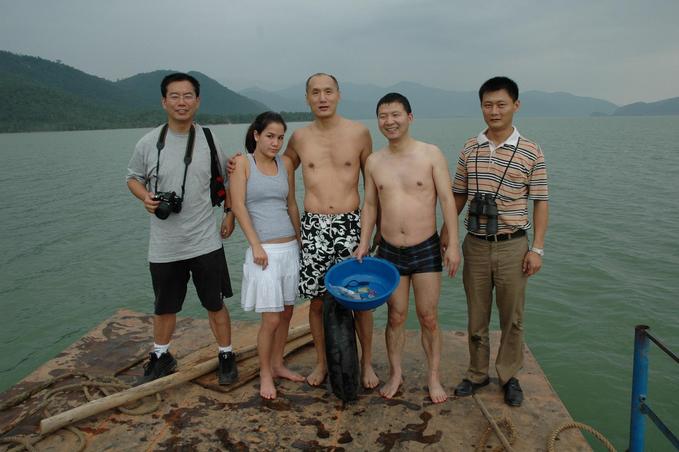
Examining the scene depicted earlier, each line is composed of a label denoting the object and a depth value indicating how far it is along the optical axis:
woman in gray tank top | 3.62
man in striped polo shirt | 3.42
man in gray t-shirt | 3.63
